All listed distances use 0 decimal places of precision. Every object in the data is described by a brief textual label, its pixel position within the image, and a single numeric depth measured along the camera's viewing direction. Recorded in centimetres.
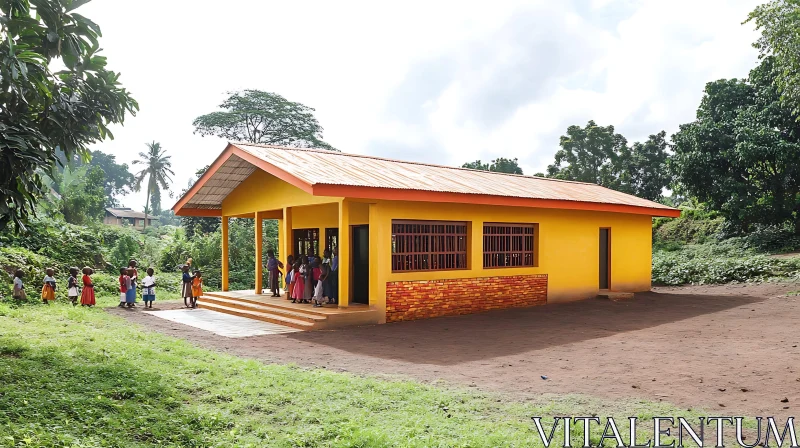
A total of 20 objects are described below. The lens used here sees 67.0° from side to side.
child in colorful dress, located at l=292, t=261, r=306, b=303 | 1292
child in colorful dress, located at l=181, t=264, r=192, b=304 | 1477
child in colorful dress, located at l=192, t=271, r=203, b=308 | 1497
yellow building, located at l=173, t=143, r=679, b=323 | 1175
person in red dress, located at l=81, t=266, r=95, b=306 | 1400
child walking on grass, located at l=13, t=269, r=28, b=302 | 1325
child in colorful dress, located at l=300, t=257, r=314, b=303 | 1277
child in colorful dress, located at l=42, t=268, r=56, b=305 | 1392
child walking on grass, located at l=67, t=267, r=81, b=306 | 1388
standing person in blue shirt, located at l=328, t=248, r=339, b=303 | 1268
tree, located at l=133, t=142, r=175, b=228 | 5188
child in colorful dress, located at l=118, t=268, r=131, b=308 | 1450
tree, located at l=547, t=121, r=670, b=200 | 3691
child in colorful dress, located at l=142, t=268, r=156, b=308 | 1462
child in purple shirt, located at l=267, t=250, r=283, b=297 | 1481
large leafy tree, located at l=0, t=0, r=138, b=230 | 620
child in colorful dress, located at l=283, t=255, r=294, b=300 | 1372
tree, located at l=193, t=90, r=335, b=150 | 3616
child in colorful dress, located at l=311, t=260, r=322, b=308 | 1230
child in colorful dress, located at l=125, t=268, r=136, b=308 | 1448
